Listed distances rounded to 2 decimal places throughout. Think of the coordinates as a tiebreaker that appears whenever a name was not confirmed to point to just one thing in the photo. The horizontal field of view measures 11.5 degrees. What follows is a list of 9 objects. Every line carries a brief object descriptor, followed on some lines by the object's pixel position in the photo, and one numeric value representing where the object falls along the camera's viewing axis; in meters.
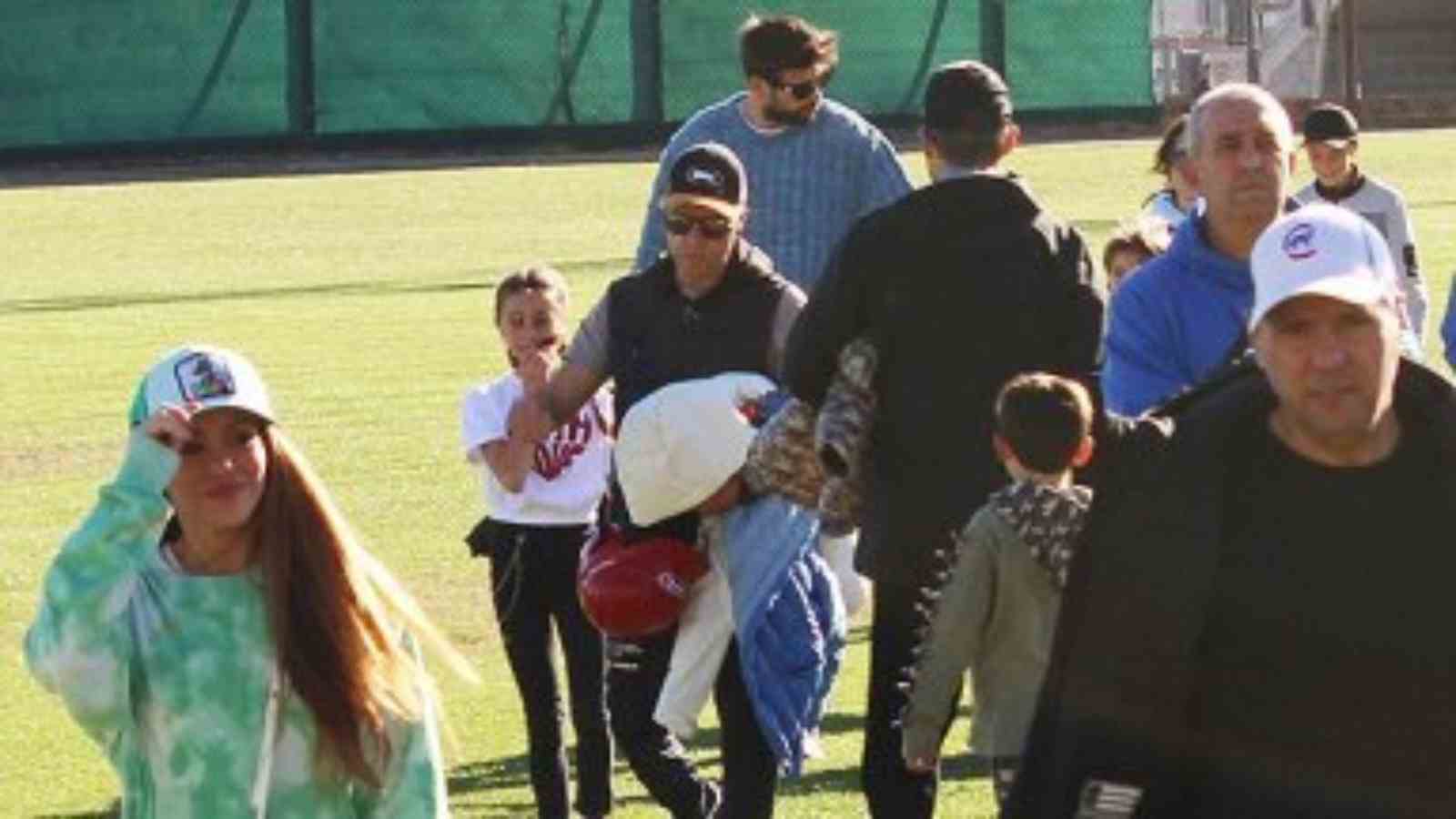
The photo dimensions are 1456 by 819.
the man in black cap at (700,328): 16.91
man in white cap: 9.50
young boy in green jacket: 14.60
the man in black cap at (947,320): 15.56
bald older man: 14.64
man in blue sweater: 19.51
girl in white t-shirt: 19.14
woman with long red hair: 10.39
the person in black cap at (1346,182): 26.15
